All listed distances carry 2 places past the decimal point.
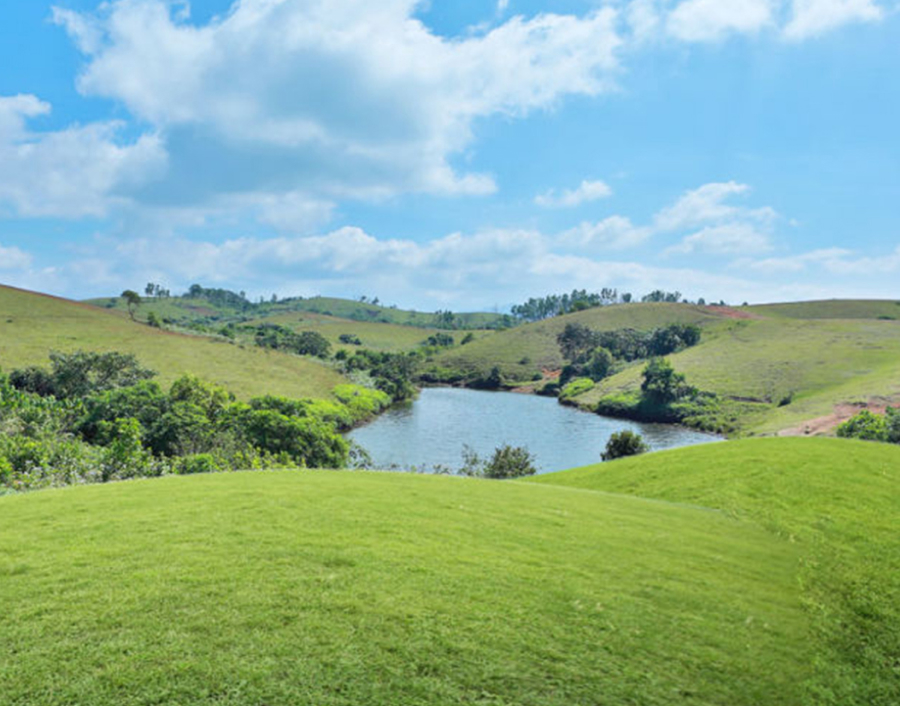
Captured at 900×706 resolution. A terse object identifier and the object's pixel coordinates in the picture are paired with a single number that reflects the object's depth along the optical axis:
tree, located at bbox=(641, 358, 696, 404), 96.00
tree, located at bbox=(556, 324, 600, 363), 156.38
